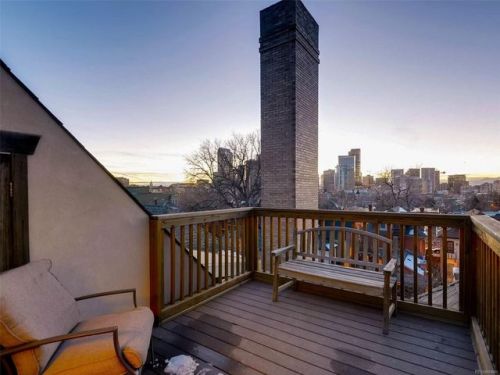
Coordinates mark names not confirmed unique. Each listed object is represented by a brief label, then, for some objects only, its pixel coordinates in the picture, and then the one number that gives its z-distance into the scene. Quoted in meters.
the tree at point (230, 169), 15.95
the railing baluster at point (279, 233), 3.31
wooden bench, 2.24
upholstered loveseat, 1.16
